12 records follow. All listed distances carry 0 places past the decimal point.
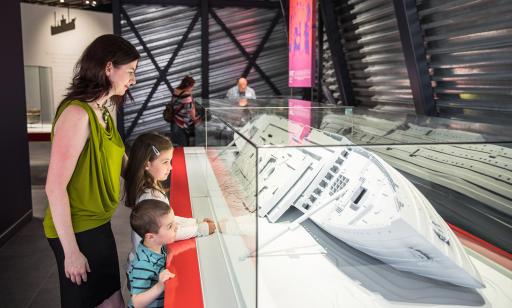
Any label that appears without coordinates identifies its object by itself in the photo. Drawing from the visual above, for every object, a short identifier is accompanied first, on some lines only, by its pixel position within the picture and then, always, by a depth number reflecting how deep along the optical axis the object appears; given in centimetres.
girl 203
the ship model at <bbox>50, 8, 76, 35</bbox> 1124
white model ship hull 138
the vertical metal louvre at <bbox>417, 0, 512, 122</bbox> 280
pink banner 501
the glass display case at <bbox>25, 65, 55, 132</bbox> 1134
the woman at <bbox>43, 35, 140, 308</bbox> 150
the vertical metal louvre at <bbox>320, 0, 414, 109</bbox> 427
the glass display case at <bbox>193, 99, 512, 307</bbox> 135
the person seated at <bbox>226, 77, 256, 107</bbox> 738
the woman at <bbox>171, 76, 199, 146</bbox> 644
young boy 182
